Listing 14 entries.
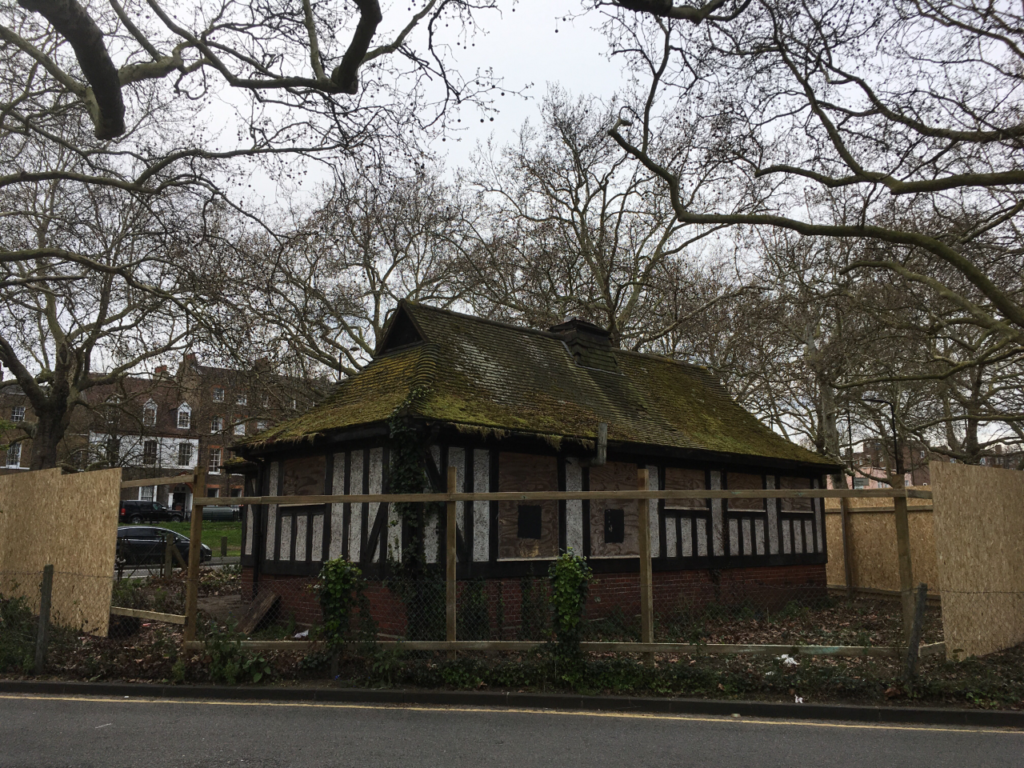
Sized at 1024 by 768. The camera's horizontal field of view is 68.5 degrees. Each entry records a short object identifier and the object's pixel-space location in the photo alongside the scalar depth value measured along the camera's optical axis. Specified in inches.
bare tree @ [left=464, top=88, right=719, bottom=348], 1050.1
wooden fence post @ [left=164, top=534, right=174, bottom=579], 772.0
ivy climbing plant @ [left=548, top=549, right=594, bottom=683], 302.2
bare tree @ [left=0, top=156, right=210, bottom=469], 509.7
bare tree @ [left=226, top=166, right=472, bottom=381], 966.4
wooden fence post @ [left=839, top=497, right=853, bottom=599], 693.3
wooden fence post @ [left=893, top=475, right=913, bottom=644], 295.7
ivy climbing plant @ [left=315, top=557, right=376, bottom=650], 316.8
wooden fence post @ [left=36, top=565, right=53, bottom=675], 333.1
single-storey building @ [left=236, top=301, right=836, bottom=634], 430.6
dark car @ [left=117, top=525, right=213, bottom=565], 885.8
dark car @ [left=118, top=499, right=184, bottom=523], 1679.4
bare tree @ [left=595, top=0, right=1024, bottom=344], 425.7
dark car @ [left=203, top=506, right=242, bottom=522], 1800.0
